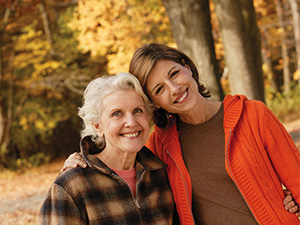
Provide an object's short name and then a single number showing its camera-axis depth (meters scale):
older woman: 2.10
